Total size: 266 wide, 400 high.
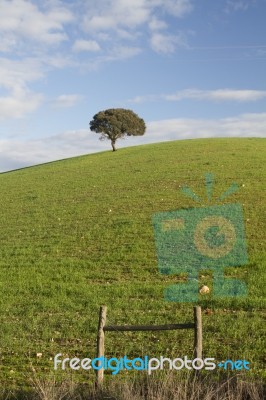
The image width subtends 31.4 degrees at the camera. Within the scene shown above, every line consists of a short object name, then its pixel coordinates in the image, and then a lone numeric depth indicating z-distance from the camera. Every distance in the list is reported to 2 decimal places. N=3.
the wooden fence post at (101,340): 8.39
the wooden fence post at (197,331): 8.49
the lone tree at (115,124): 68.31
